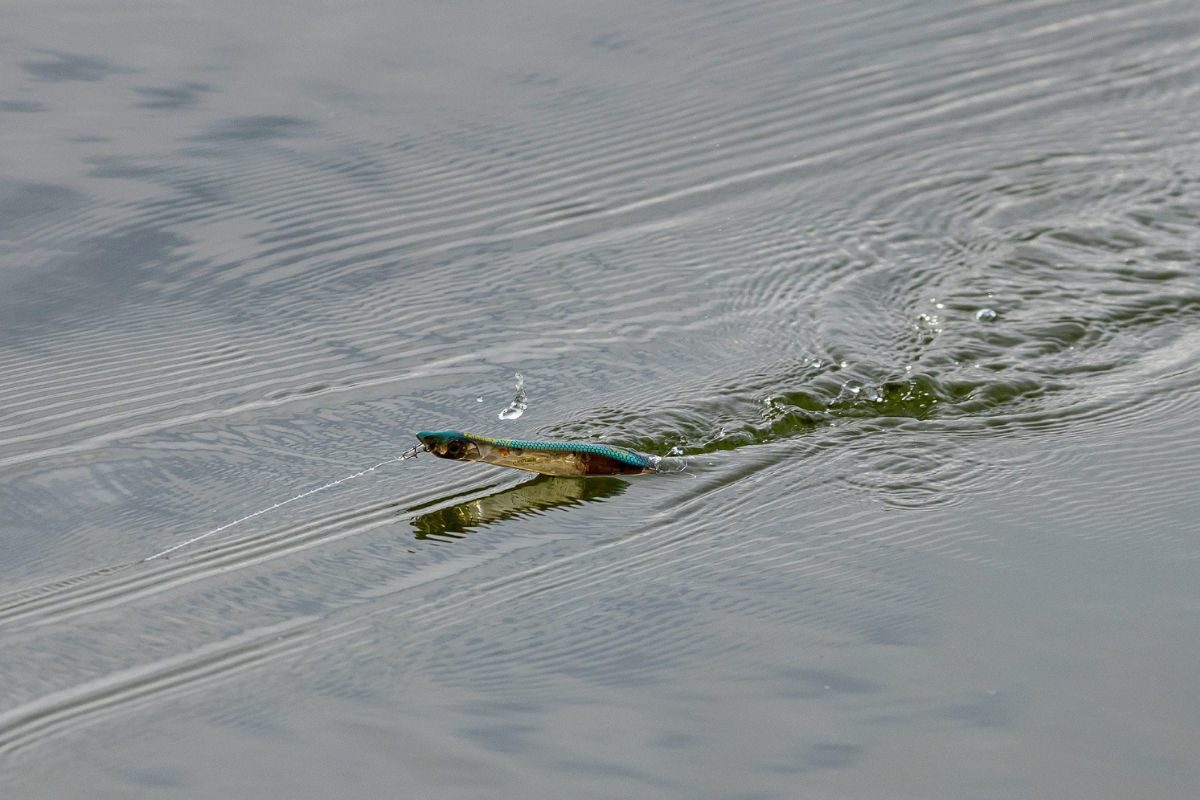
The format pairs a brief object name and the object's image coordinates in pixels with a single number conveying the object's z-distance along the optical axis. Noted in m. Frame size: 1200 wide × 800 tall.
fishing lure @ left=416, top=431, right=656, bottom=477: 6.92
